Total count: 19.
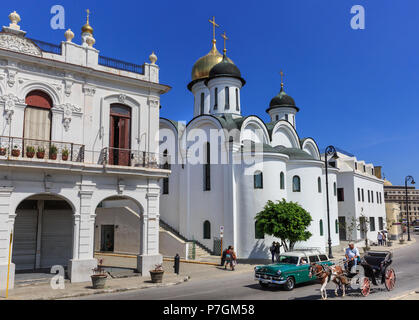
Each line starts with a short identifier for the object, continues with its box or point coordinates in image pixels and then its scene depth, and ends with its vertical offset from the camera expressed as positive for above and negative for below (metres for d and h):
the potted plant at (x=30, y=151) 15.42 +2.76
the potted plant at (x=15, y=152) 15.03 +2.65
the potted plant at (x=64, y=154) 16.31 +2.78
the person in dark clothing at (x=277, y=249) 22.93 -1.98
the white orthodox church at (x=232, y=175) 26.75 +3.19
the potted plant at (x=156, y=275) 16.62 -2.58
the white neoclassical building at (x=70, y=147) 15.72 +3.27
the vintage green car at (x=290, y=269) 14.19 -2.04
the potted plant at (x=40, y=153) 15.58 +2.70
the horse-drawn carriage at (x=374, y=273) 12.56 -1.95
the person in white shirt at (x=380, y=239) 37.94 -2.31
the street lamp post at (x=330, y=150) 25.02 +4.47
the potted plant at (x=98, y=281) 14.91 -2.53
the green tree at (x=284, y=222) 23.78 -0.34
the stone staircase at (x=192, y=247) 25.97 -2.17
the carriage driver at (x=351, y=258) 12.83 -1.43
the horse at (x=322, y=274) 11.99 -1.84
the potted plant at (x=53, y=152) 15.99 +2.82
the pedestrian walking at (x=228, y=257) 21.38 -2.29
